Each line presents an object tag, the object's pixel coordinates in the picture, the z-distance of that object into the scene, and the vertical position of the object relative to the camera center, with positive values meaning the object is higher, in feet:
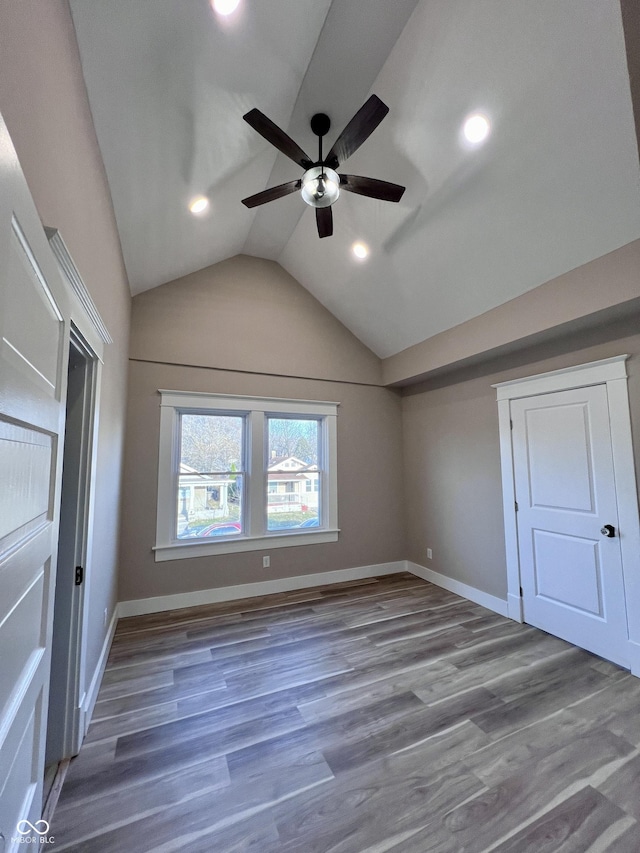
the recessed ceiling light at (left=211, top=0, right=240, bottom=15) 5.24 +6.86
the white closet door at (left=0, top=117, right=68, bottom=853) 2.41 -0.08
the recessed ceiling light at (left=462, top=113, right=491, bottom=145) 7.14 +6.85
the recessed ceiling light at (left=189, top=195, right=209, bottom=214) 8.90 +6.72
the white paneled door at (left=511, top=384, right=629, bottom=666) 8.75 -1.50
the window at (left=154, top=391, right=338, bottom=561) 12.03 -0.24
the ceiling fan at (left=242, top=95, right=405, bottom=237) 5.99 +5.90
